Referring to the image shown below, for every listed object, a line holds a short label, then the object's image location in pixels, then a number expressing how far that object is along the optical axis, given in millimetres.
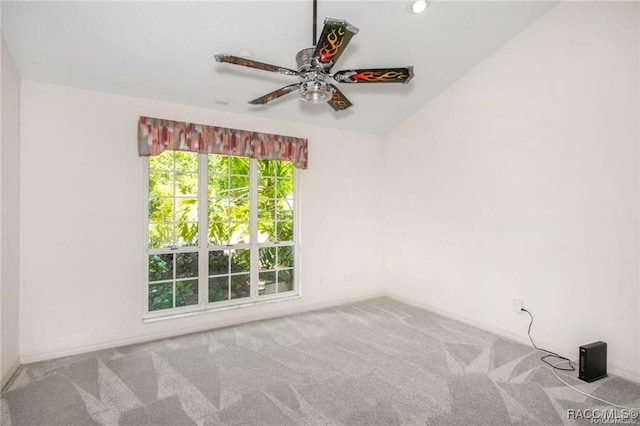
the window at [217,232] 3736
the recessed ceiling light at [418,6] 2816
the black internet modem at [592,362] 2670
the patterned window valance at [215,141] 3506
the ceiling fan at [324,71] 1853
